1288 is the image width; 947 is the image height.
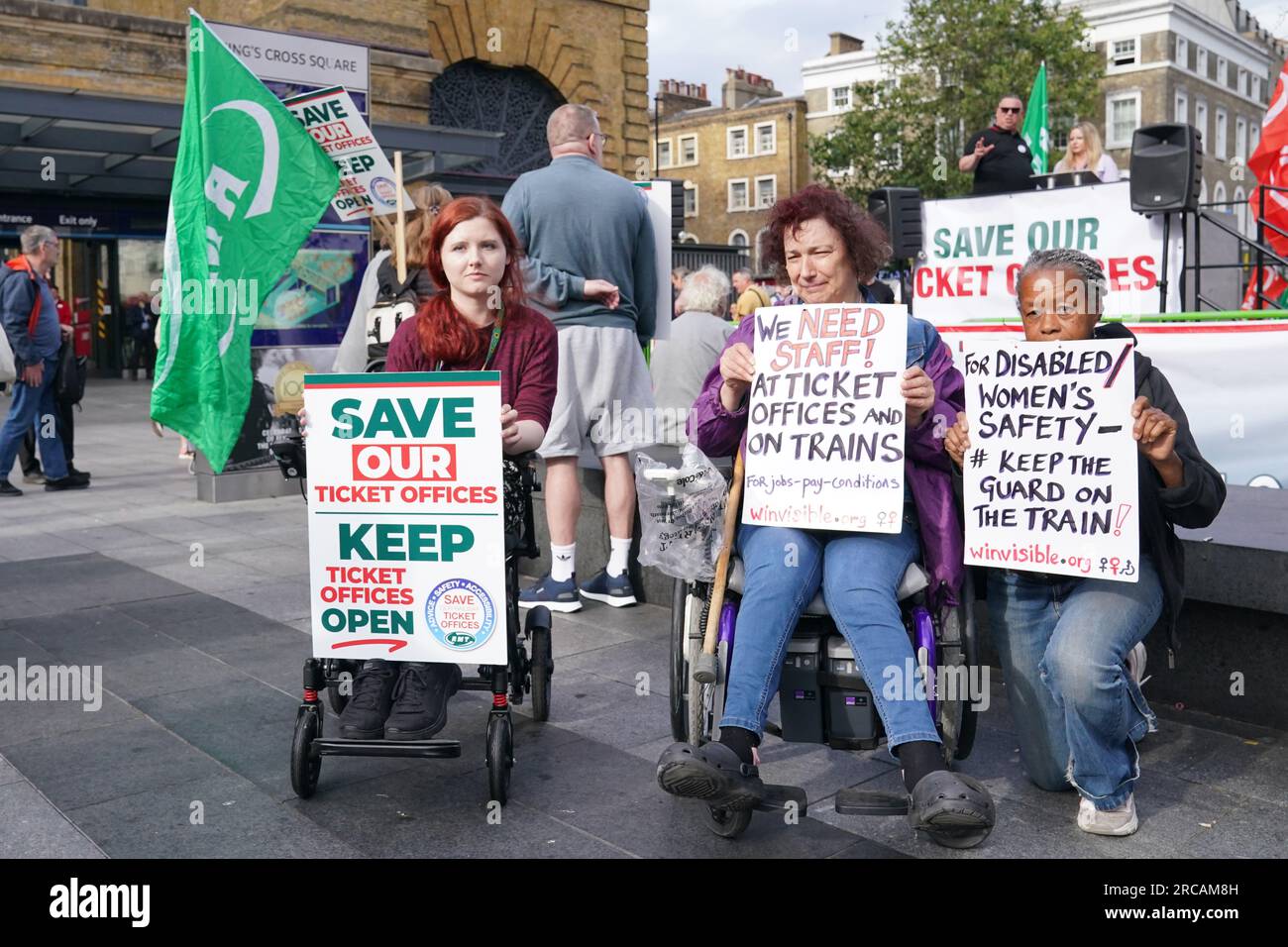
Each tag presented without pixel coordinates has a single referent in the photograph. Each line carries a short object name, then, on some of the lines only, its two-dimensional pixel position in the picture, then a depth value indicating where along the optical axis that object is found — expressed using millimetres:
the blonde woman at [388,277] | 5934
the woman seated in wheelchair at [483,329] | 3889
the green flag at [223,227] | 5086
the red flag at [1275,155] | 11102
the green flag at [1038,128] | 15508
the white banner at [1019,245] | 7988
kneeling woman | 3285
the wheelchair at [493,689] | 3449
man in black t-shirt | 10422
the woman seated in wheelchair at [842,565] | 3027
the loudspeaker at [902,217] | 8734
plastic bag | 3391
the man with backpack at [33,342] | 9820
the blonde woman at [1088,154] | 10164
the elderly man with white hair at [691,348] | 7281
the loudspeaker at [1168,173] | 7285
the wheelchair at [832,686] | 3219
